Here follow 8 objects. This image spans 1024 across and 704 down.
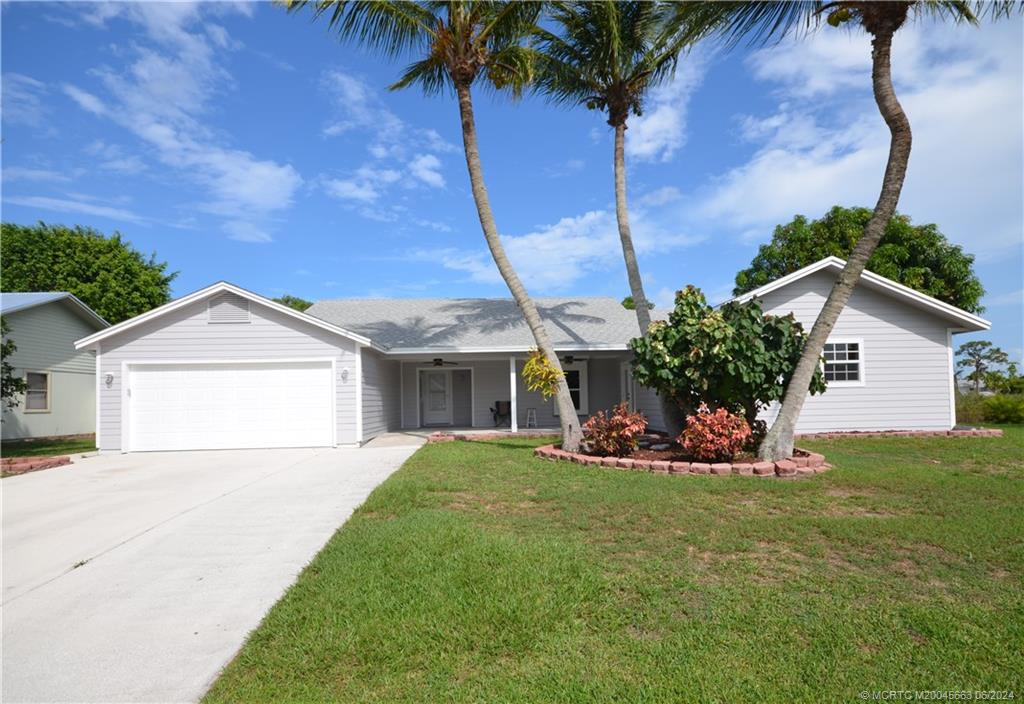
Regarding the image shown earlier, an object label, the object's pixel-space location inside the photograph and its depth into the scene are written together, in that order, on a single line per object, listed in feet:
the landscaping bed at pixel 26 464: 36.45
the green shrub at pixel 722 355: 30.86
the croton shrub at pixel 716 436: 28.63
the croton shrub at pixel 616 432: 32.46
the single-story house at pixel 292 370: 45.16
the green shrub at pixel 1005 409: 55.62
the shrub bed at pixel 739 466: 27.22
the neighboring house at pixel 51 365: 61.11
